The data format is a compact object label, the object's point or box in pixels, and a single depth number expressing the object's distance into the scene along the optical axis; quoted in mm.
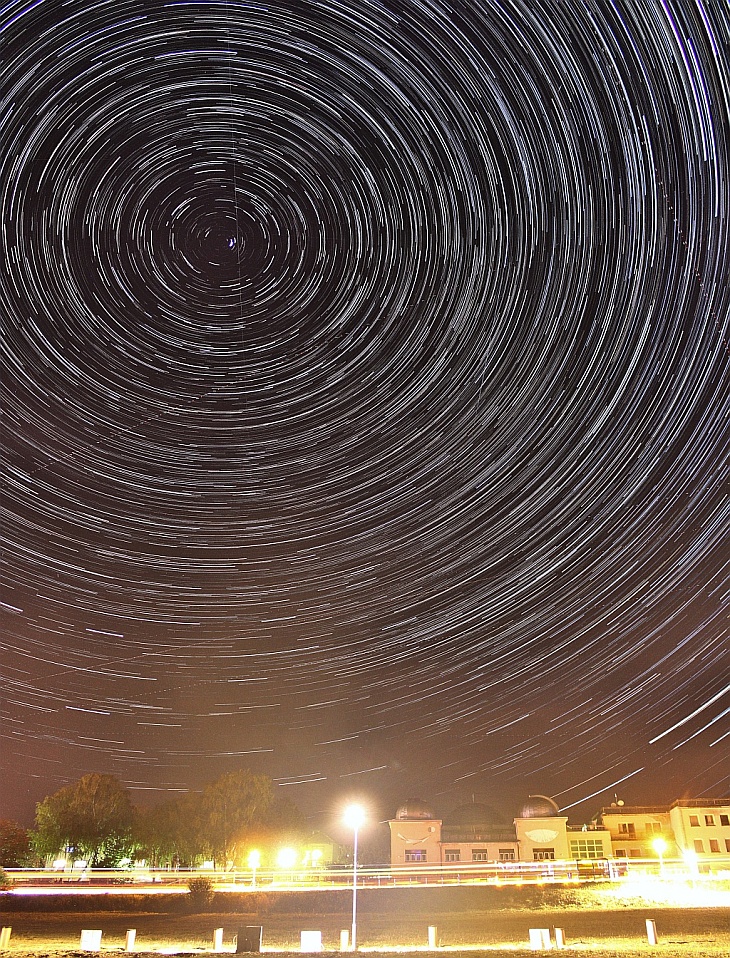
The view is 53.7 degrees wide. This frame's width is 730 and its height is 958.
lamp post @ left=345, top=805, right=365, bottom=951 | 29097
